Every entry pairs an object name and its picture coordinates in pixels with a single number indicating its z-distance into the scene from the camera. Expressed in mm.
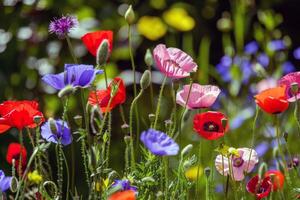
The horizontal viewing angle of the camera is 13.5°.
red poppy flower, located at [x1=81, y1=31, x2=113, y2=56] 1956
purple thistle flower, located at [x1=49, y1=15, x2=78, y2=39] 1916
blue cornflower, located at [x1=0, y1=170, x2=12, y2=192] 1865
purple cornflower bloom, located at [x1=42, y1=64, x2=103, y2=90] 1825
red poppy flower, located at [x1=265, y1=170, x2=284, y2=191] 1936
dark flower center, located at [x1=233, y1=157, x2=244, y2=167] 1948
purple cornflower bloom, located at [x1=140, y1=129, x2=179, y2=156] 1680
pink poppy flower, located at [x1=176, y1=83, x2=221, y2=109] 1969
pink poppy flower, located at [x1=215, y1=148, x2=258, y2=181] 1954
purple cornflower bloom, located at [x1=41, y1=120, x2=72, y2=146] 1865
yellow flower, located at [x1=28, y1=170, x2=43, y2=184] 1800
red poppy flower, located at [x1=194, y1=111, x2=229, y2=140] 1953
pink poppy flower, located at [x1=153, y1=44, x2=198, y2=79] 1931
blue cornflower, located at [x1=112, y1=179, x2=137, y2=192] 1770
